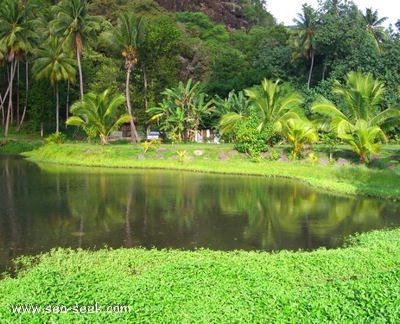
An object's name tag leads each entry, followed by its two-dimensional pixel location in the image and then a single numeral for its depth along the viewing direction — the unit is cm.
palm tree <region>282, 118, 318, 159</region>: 2545
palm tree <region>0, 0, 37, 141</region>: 3547
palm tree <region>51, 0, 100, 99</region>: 3272
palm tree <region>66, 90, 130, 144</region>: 3050
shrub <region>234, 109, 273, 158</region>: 2678
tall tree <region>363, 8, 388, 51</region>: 4409
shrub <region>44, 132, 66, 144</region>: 3438
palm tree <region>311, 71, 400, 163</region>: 2289
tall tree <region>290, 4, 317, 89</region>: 3909
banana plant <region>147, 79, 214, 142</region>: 3459
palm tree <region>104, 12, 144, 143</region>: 3212
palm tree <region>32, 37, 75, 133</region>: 3619
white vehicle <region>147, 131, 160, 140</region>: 4028
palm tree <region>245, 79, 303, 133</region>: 2809
